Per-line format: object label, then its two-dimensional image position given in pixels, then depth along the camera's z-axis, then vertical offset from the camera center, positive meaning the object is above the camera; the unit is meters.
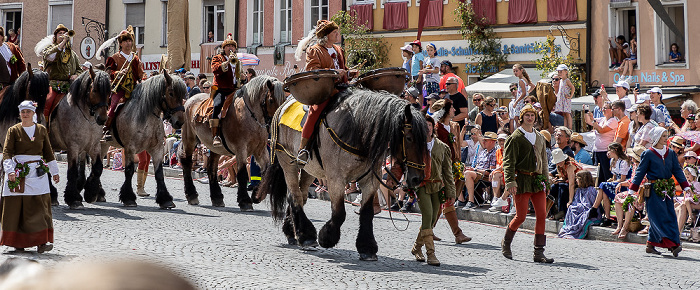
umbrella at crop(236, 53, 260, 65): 29.41 +3.54
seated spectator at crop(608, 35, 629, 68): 27.14 +3.52
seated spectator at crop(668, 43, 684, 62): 26.06 +3.26
